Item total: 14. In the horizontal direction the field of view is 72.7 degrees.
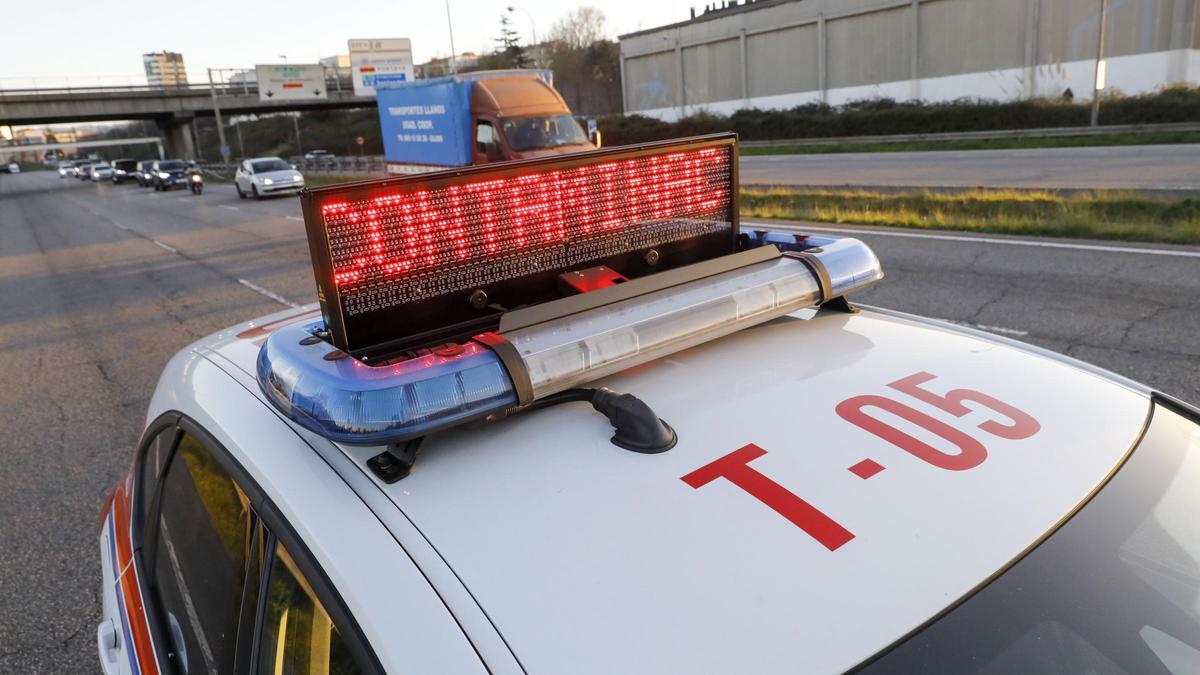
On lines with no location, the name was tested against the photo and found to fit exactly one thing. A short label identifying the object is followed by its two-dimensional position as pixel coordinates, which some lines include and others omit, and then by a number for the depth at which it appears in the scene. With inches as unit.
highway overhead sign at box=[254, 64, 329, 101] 2265.0
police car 45.3
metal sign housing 66.7
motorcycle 1497.3
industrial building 1385.3
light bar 54.6
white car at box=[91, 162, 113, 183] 2783.0
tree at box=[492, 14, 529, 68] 3218.8
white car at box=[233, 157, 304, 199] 1170.0
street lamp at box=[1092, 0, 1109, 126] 1050.1
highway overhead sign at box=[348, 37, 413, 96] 2149.4
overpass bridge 2110.0
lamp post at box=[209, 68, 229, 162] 2296.4
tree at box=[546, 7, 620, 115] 2765.7
